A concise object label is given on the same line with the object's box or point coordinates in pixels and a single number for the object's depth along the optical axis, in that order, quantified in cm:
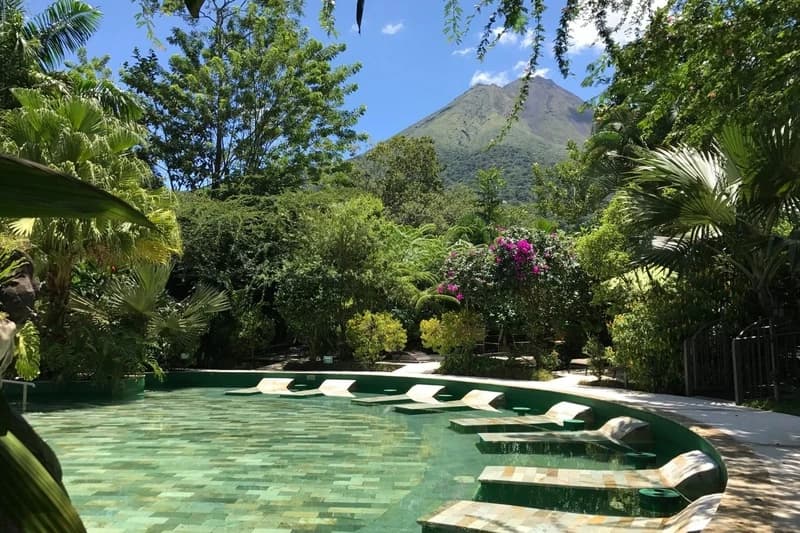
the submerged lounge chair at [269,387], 1380
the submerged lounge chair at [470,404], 1051
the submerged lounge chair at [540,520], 395
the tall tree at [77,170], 1055
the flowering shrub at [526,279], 1323
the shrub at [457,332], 1422
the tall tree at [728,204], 727
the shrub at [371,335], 1595
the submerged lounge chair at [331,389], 1303
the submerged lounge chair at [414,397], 1170
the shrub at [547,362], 1349
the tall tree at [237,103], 2528
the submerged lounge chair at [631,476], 511
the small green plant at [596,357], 1171
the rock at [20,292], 634
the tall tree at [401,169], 3669
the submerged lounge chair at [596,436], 756
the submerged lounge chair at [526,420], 874
